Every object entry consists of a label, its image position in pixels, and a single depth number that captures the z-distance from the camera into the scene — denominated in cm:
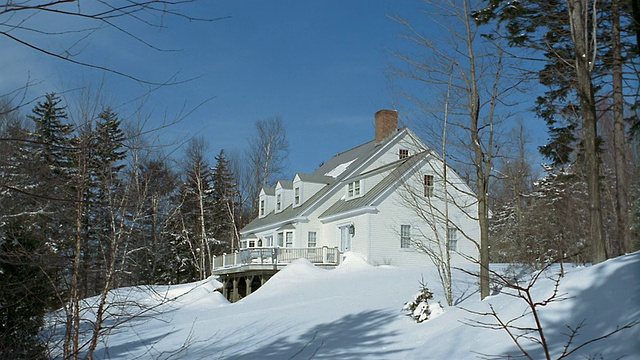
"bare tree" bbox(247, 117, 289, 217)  4316
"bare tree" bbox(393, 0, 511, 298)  1309
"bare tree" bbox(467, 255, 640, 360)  775
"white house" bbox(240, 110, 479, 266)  2512
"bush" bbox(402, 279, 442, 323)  1292
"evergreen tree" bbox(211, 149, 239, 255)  4181
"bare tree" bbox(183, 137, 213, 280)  3577
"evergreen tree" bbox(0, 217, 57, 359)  498
